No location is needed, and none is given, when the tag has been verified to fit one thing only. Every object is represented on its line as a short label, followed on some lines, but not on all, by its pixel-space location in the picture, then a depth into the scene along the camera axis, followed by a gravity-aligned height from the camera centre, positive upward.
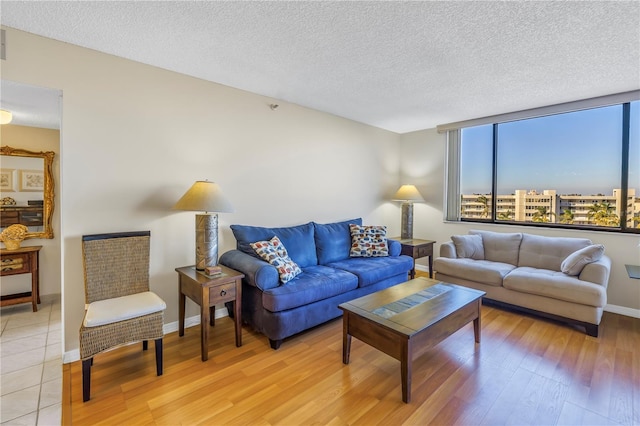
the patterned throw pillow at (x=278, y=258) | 2.65 -0.46
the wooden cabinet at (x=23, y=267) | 3.05 -0.64
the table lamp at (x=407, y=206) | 4.59 +0.07
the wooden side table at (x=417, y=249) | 4.12 -0.55
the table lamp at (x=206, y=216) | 2.46 -0.06
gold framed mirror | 3.22 +0.20
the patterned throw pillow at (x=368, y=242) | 3.80 -0.42
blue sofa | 2.47 -0.66
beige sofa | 2.75 -0.66
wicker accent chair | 1.87 -0.69
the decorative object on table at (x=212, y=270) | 2.46 -0.52
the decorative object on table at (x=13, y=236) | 3.10 -0.31
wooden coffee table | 1.86 -0.76
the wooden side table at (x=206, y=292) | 2.28 -0.69
